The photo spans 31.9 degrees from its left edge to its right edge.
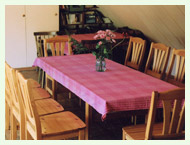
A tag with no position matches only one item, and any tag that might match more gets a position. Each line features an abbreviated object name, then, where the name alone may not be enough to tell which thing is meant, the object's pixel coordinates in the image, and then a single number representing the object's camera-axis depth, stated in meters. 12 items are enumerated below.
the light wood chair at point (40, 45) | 5.38
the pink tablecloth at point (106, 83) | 2.61
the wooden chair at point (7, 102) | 3.08
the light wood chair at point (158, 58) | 3.78
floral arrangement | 3.23
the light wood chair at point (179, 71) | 3.46
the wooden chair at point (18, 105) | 2.75
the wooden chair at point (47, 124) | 2.48
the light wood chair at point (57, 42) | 4.41
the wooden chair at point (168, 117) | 2.18
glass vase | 3.37
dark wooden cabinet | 6.67
